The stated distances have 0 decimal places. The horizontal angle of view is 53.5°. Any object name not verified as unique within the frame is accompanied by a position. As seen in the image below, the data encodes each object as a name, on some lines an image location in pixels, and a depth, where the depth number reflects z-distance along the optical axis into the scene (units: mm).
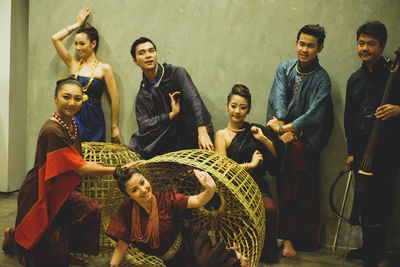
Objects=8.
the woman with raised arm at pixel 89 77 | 3816
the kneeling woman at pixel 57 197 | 2771
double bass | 2679
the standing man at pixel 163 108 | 3395
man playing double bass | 2920
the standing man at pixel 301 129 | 3162
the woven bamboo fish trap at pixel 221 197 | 2604
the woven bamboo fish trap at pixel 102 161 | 3146
